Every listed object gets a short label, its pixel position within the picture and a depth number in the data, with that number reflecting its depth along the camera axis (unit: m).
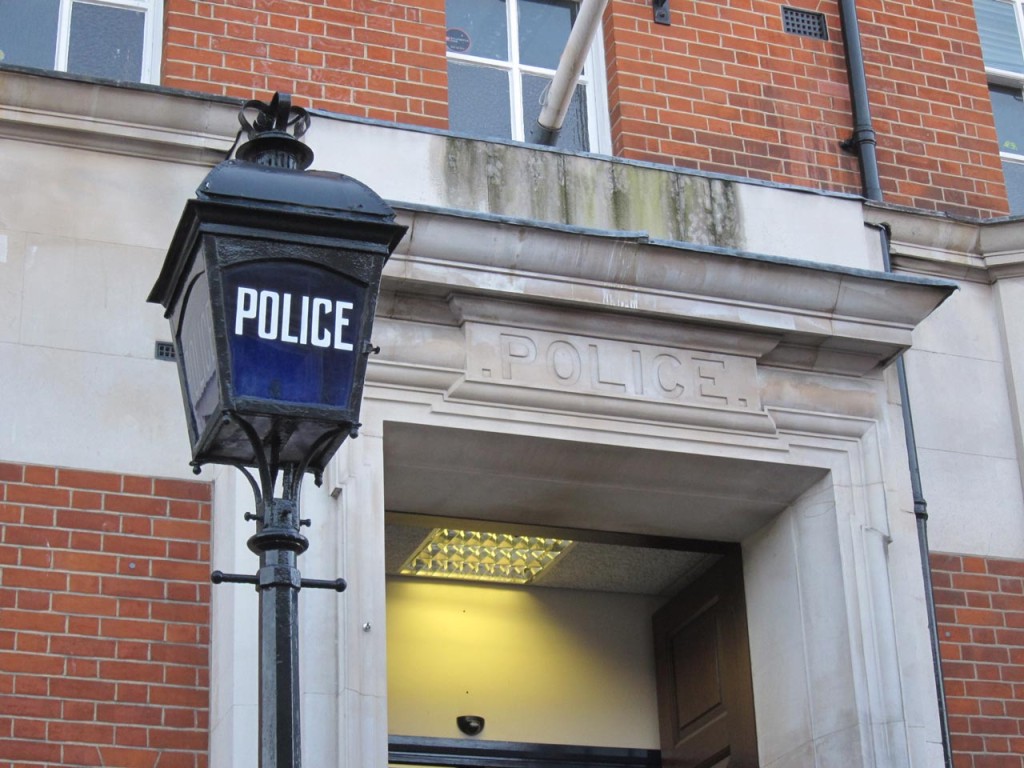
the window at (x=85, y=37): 9.02
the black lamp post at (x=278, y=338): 5.26
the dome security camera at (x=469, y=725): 9.88
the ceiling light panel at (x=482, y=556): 9.88
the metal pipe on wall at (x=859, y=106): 9.96
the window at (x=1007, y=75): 10.80
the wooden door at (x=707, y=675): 9.35
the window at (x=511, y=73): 9.80
